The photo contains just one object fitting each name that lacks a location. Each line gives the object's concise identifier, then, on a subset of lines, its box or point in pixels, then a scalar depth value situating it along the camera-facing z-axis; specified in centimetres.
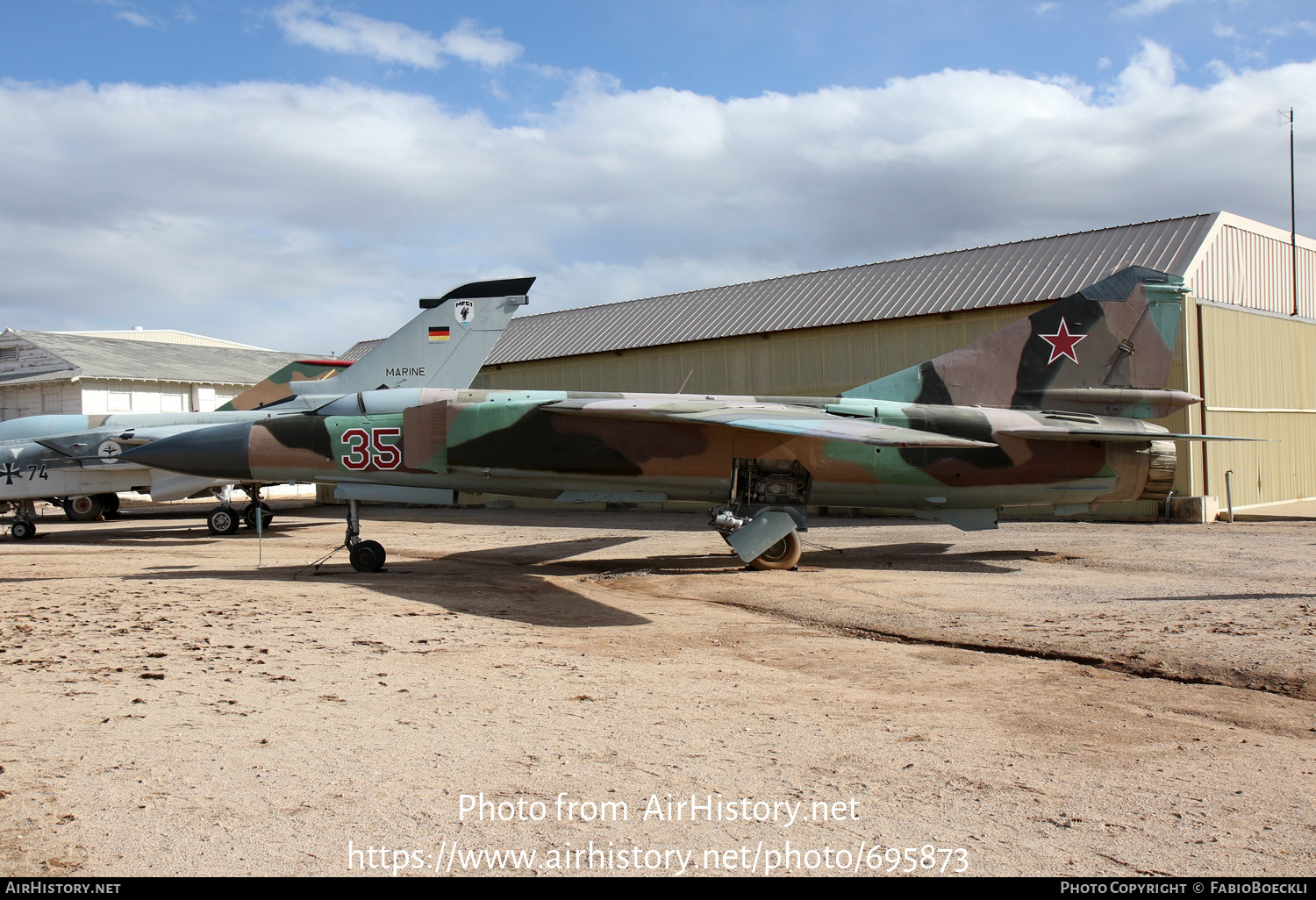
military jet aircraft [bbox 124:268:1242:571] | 1248
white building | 3438
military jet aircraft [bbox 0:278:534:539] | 1795
